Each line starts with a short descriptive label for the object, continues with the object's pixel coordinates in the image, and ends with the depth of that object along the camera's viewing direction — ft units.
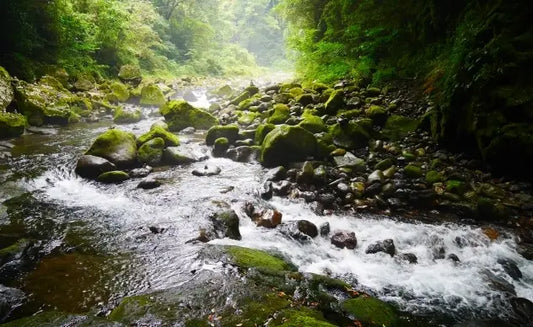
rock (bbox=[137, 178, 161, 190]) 21.77
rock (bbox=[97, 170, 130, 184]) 22.42
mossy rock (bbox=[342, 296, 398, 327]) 9.71
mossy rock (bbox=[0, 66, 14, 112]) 29.07
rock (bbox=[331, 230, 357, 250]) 15.34
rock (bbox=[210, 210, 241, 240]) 15.67
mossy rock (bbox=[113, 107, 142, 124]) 42.01
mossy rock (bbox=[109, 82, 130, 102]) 53.47
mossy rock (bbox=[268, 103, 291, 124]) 31.53
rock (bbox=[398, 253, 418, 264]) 14.22
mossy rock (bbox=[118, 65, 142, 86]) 64.54
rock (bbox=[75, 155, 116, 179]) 23.00
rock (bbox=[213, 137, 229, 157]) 29.89
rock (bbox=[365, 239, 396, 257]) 14.75
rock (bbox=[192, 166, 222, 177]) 24.86
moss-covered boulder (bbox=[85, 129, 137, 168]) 24.47
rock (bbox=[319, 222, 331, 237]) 16.33
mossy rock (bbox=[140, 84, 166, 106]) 53.98
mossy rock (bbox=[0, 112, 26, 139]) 28.14
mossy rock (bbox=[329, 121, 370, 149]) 25.36
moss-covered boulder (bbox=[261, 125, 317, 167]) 24.77
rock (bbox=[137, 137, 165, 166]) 26.22
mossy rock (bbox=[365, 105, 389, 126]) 27.20
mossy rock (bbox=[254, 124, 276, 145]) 28.99
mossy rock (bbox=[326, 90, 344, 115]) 30.55
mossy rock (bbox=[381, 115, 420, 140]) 25.07
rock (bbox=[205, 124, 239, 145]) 31.45
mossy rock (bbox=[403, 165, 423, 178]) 20.38
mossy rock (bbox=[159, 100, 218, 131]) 39.06
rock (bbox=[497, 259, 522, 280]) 13.05
